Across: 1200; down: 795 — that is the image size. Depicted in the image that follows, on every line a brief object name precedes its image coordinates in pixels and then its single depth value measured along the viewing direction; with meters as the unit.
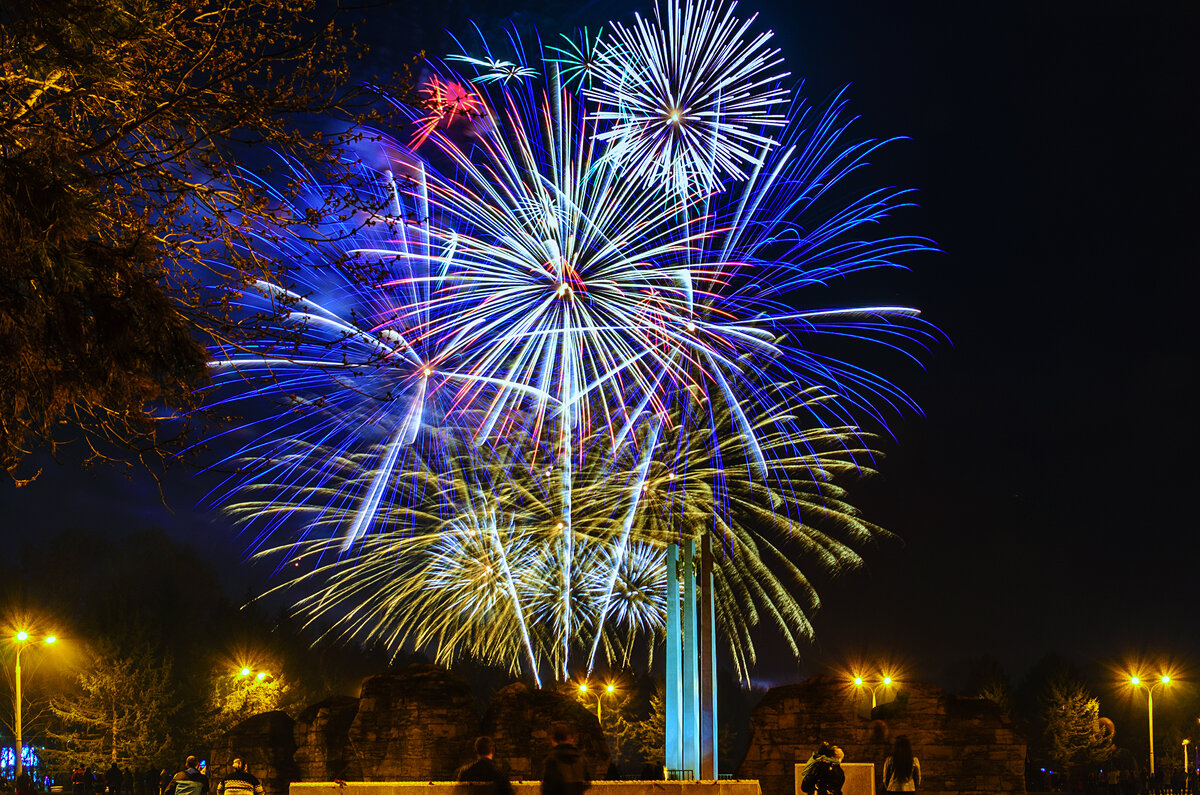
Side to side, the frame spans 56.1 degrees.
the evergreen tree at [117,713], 44.22
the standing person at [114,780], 33.28
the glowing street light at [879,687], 46.15
